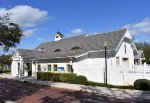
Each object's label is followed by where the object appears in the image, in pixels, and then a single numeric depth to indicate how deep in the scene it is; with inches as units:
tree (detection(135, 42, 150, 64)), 910.9
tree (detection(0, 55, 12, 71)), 897.5
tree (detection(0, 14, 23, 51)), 306.3
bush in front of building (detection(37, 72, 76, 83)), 491.5
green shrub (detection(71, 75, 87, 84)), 450.4
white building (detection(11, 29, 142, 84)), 495.8
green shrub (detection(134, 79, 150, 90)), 348.3
